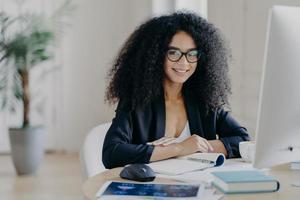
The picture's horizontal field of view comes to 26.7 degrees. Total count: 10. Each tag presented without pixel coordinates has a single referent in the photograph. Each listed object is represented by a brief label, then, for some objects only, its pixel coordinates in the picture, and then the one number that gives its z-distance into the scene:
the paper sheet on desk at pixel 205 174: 1.85
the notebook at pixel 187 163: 1.95
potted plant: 4.62
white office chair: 2.48
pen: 2.04
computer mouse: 1.81
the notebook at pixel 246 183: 1.67
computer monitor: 1.53
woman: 2.28
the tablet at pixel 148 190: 1.66
